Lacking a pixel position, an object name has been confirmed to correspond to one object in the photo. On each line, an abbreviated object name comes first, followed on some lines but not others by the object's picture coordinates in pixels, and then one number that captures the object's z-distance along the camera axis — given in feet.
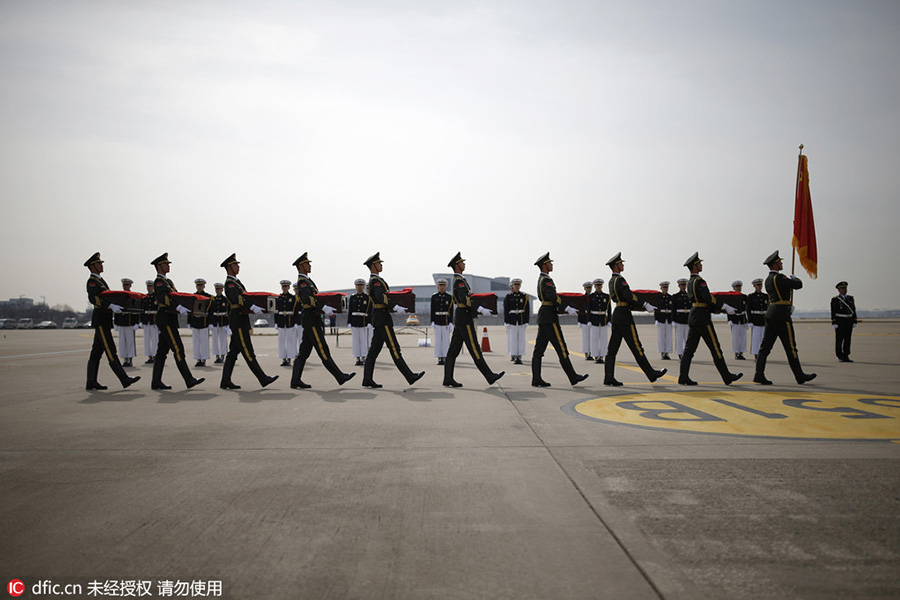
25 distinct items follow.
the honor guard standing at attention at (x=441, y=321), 48.98
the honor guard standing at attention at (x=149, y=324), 49.08
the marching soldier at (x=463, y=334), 30.73
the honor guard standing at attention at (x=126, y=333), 46.93
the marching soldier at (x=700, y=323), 30.35
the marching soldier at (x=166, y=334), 30.40
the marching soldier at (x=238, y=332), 30.45
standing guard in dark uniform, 45.42
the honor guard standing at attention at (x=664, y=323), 51.01
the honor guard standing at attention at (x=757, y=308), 50.08
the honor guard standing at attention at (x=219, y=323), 49.37
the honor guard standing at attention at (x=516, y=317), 48.98
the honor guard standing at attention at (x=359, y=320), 47.01
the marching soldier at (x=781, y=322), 30.45
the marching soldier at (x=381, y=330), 30.63
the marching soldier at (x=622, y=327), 30.45
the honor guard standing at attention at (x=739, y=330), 49.98
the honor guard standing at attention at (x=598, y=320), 48.29
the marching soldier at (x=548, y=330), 30.60
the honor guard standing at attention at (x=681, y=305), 50.08
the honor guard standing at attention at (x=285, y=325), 48.83
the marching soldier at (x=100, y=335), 30.22
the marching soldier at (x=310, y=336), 31.04
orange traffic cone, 62.04
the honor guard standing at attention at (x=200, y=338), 48.52
